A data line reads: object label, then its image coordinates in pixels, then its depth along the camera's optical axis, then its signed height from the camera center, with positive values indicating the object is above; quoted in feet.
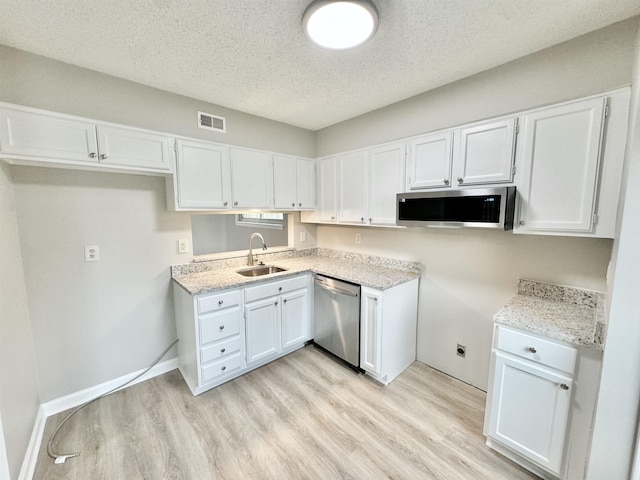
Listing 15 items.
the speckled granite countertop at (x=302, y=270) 7.55 -1.87
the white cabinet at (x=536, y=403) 4.59 -3.50
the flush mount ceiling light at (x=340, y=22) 4.16 +3.26
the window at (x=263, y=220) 11.76 -0.23
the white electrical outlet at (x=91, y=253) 6.88 -1.02
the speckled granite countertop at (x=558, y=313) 4.58 -1.98
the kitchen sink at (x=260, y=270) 9.53 -2.05
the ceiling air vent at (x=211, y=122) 8.30 +2.99
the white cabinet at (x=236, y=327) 7.18 -3.41
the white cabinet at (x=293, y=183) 9.64 +1.23
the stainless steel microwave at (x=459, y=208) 5.68 +0.20
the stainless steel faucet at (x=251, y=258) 9.63 -1.57
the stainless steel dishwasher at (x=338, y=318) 8.08 -3.36
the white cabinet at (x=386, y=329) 7.47 -3.35
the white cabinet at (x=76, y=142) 5.28 +1.63
